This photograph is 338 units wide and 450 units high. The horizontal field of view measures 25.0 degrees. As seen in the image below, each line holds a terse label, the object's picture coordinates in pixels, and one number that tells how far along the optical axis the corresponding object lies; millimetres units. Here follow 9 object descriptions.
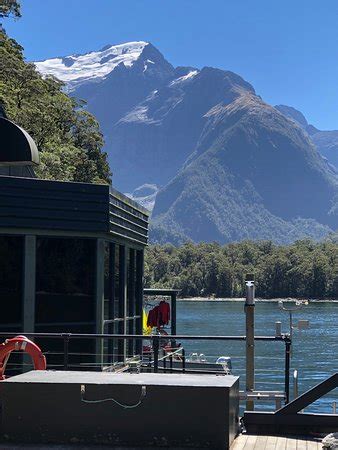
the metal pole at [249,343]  10102
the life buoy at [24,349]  9438
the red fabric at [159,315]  19328
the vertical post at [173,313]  21500
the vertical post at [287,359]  9516
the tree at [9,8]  47062
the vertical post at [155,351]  9814
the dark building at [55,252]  13047
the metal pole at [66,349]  9805
